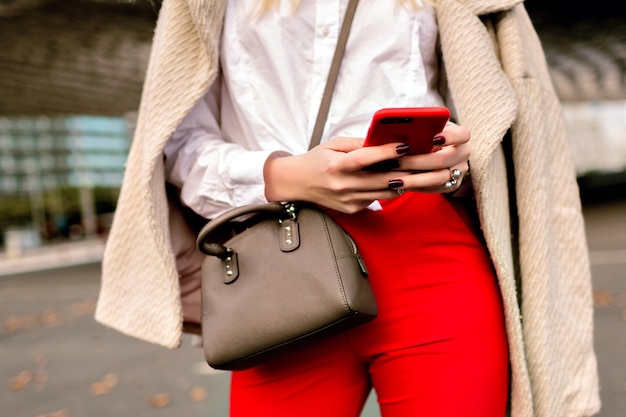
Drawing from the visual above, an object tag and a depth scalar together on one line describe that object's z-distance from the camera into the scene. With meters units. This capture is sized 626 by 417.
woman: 1.03
